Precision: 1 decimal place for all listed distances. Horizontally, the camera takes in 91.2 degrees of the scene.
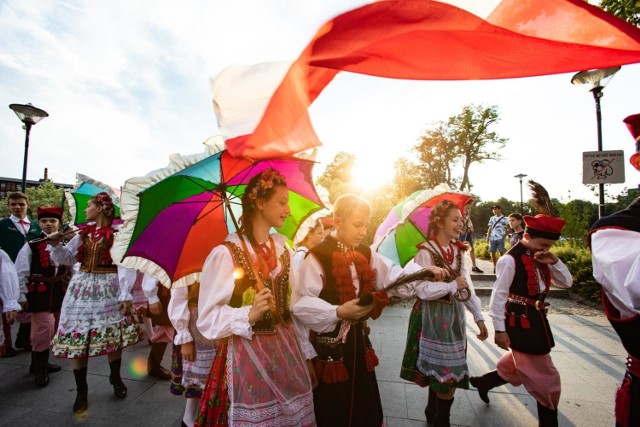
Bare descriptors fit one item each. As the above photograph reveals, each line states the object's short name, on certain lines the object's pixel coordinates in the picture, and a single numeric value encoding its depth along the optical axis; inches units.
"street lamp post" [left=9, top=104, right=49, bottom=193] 322.7
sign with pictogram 254.7
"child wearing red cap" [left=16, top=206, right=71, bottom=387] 167.0
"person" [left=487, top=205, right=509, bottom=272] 427.5
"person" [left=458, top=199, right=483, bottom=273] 349.0
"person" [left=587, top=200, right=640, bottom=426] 53.8
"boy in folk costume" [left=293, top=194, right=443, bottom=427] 83.2
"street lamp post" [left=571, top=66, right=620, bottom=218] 273.1
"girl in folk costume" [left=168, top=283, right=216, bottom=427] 98.9
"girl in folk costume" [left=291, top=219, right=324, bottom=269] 178.0
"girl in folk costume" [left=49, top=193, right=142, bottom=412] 136.9
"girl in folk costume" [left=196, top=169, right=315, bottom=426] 71.3
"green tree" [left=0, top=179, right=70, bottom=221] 1151.9
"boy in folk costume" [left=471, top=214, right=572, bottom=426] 111.8
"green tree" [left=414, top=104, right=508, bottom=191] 1259.8
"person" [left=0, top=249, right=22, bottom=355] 137.6
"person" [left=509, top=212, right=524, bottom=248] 284.6
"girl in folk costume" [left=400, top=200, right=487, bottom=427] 116.9
